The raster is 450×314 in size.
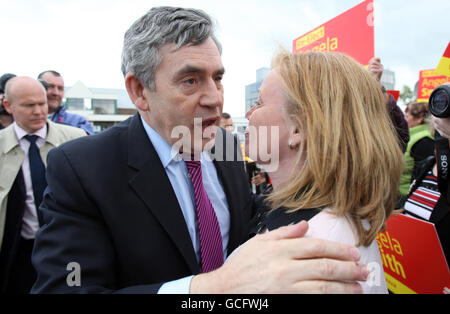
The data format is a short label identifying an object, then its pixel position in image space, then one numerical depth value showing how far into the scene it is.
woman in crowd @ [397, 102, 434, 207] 3.49
